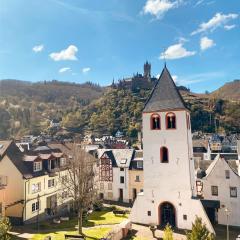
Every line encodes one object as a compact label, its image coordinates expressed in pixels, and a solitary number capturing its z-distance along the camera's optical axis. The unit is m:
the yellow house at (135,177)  54.84
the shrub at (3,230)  22.09
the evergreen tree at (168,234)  23.80
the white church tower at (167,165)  36.03
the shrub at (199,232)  22.94
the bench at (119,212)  44.50
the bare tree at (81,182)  33.47
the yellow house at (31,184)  37.97
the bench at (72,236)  28.79
